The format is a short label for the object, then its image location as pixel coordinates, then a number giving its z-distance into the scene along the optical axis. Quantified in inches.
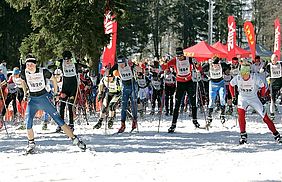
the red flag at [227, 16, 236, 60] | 1174.1
